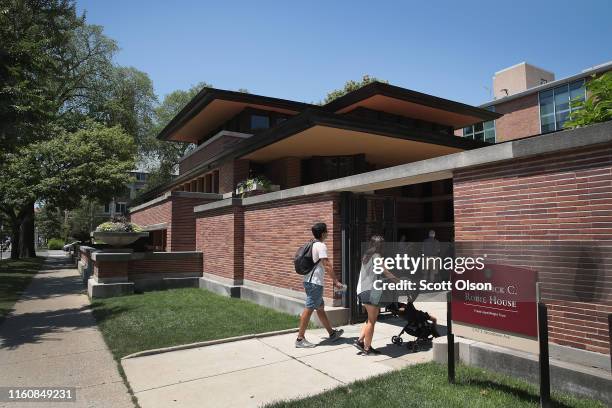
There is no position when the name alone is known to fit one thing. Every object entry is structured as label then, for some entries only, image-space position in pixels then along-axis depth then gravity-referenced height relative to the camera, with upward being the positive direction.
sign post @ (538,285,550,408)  3.79 -1.22
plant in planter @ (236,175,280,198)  13.37 +1.34
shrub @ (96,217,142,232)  13.05 +0.07
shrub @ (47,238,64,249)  73.94 -2.55
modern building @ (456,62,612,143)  33.15 +10.54
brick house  4.43 +0.67
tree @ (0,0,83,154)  11.18 +3.89
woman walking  5.88 -0.93
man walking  6.45 -0.85
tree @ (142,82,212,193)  45.00 +8.81
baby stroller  6.23 -1.53
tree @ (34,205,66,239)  72.73 +0.74
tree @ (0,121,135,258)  24.78 +3.61
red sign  4.00 -0.78
